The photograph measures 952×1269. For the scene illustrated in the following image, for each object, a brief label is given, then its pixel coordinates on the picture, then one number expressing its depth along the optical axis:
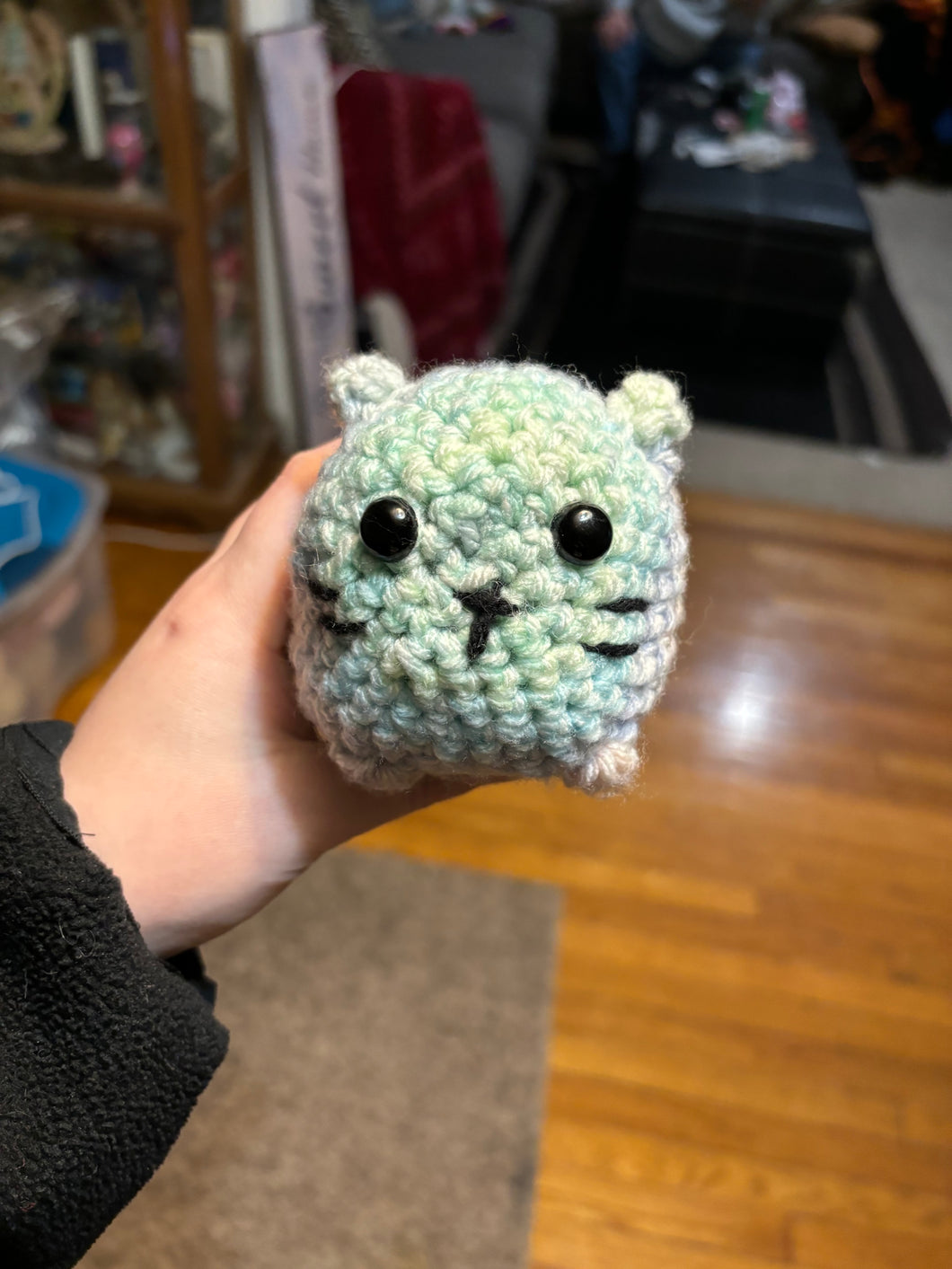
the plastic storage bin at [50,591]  1.18
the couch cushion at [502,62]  1.35
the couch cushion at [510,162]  1.50
